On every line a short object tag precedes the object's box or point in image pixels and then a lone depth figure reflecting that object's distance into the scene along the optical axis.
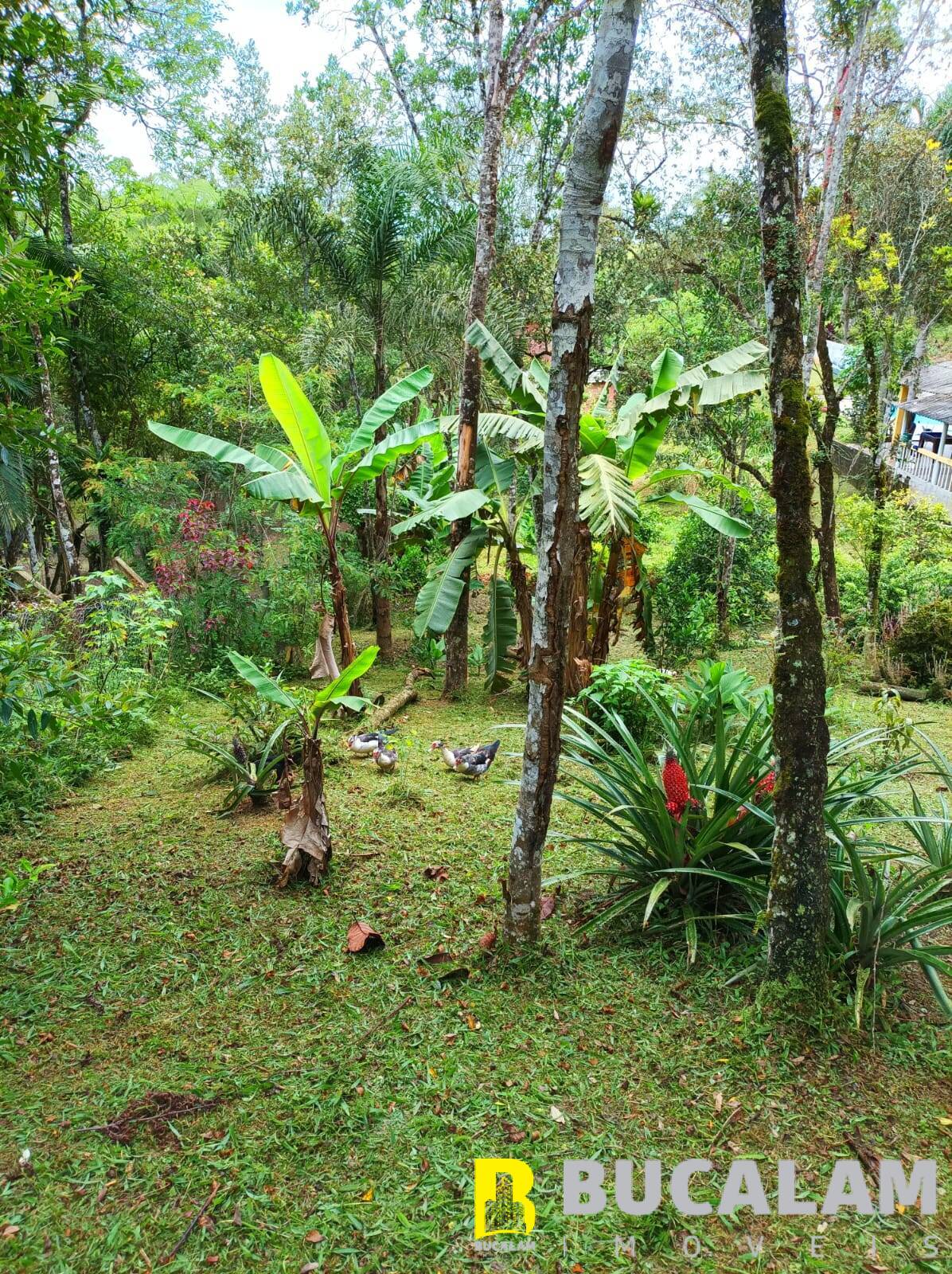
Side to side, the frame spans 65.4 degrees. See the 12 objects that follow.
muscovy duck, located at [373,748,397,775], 5.40
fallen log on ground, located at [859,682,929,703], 8.51
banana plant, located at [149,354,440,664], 5.04
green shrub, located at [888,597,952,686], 8.98
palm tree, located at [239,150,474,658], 8.08
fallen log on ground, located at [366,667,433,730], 6.82
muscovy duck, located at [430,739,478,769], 5.45
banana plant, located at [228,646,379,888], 3.72
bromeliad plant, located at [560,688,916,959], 3.18
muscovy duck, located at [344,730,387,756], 5.73
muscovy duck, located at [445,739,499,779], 5.39
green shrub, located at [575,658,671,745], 5.54
